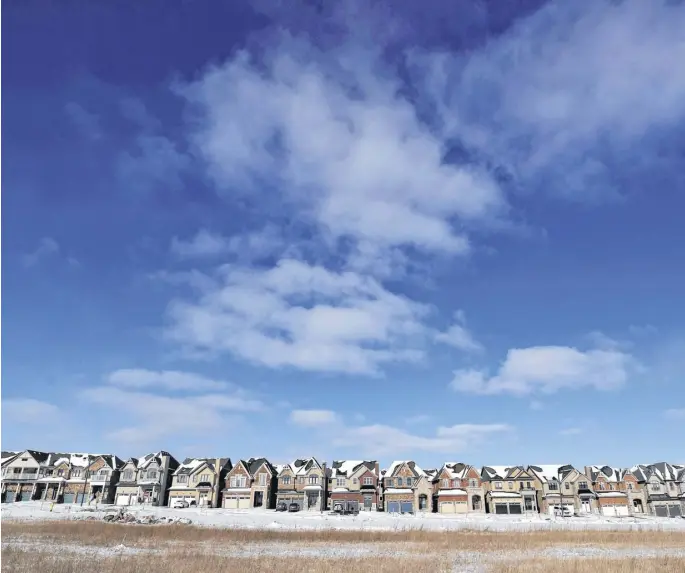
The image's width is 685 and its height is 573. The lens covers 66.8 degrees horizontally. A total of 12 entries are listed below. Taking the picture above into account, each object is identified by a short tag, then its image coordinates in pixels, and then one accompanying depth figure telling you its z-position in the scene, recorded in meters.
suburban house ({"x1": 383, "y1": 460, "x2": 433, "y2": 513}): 90.46
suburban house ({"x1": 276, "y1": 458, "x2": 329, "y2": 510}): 90.62
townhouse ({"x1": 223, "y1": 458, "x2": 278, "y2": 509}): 92.69
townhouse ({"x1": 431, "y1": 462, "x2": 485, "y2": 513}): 90.12
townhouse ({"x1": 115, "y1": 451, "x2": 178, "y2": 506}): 94.56
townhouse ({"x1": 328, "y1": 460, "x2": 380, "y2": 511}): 91.81
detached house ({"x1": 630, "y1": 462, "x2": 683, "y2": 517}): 94.69
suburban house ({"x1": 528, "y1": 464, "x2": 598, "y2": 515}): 94.81
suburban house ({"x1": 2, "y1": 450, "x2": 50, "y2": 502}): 96.62
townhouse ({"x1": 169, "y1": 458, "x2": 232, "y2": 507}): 93.56
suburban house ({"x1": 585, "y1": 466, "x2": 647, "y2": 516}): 94.75
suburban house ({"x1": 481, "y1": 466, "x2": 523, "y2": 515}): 91.38
